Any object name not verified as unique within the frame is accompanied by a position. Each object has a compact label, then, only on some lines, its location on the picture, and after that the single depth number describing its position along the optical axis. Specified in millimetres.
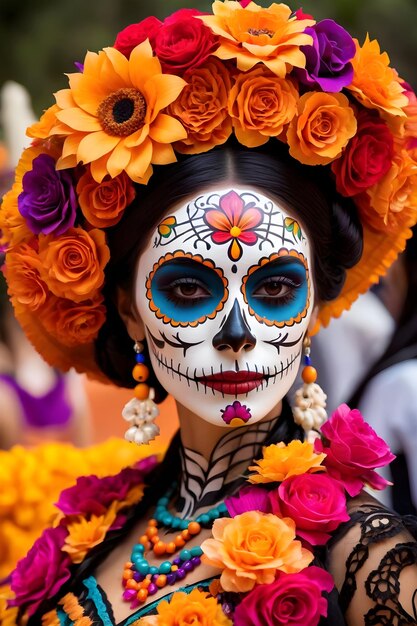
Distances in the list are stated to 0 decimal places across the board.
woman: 2125
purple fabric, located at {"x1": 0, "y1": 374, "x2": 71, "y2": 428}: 4422
